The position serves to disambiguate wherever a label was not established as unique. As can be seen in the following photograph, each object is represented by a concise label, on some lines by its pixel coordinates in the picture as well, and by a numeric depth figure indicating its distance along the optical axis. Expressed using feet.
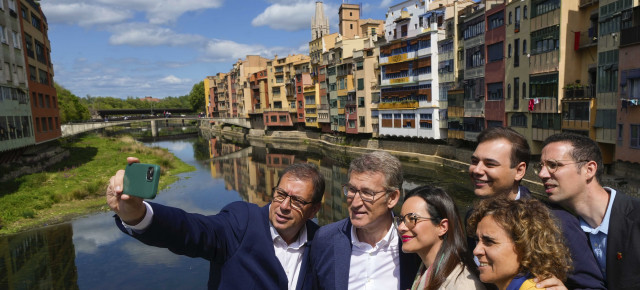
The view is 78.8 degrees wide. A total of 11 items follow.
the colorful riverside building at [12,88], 68.39
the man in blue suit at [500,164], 10.73
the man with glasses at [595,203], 8.94
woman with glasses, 9.14
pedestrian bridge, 156.25
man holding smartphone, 8.07
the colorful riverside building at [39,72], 83.58
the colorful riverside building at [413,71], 104.17
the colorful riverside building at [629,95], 50.75
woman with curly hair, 7.70
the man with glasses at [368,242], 10.67
